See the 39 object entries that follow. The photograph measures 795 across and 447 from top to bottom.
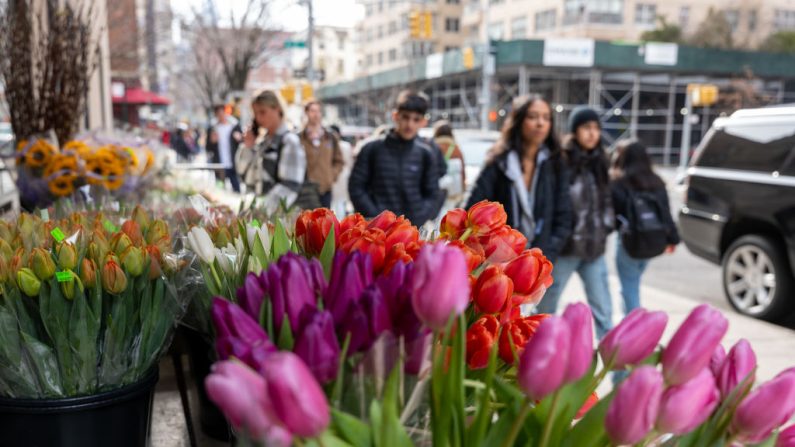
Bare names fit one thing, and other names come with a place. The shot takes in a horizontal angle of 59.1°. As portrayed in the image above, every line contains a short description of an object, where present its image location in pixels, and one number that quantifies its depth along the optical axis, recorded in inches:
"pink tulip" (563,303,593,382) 27.7
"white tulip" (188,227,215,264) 45.3
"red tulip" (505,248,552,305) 43.1
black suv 224.4
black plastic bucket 46.3
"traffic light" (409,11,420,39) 926.4
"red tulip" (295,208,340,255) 44.4
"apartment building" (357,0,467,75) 2357.3
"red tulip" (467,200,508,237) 48.1
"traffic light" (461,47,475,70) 955.3
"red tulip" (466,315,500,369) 37.9
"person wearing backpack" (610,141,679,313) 188.9
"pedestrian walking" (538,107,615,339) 171.9
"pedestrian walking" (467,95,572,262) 160.1
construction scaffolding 1258.6
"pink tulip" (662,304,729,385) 28.3
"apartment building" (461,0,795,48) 1712.6
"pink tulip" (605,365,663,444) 25.7
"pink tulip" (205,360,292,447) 24.5
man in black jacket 199.0
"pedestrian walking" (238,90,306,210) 190.9
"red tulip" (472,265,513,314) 39.3
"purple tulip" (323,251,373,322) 32.1
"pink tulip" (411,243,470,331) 28.2
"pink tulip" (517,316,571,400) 26.7
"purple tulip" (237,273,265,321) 32.4
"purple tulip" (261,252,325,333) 31.0
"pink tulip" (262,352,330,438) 24.0
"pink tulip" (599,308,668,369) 30.8
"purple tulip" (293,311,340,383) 28.0
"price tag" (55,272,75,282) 45.6
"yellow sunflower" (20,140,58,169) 141.9
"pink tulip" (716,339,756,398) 31.5
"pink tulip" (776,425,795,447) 31.9
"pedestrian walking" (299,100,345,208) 299.7
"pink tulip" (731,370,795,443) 28.4
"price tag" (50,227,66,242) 52.2
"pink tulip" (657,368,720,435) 27.0
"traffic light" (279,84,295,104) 1128.2
